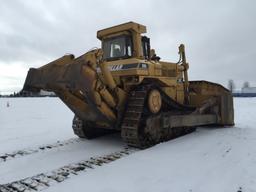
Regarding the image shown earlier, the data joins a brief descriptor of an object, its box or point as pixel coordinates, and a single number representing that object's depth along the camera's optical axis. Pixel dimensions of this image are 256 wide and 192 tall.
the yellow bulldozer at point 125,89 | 3.80
